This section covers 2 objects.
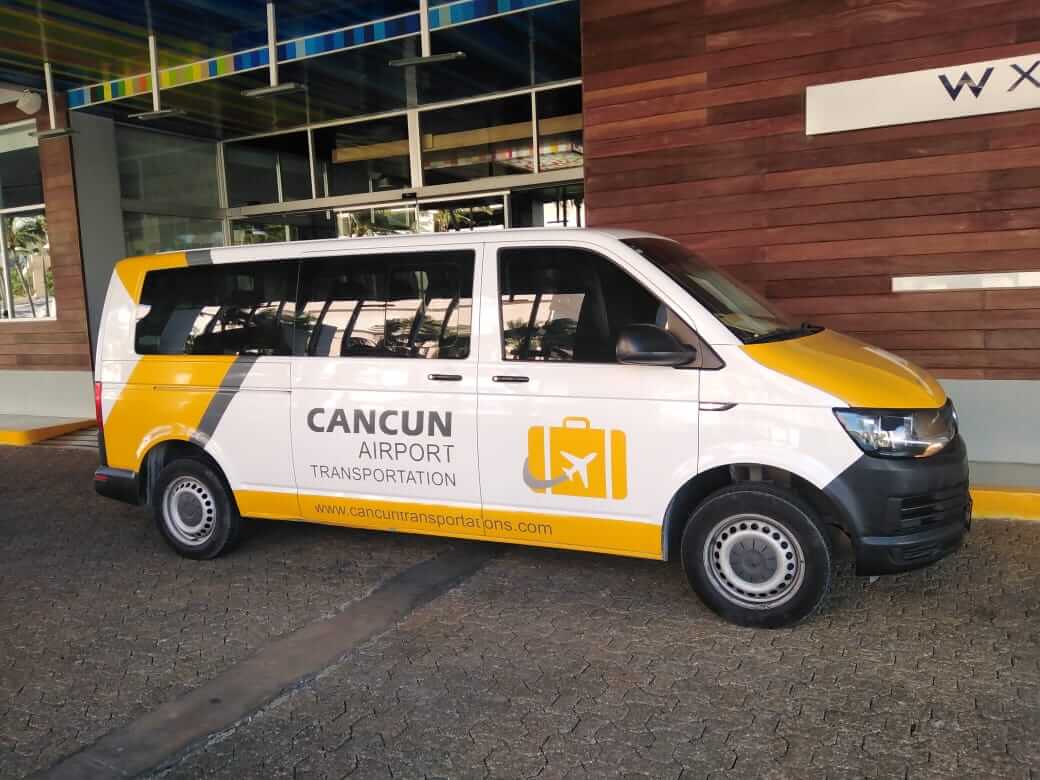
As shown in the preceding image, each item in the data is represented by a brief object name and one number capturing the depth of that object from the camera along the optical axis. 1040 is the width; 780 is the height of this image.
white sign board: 6.52
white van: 4.09
